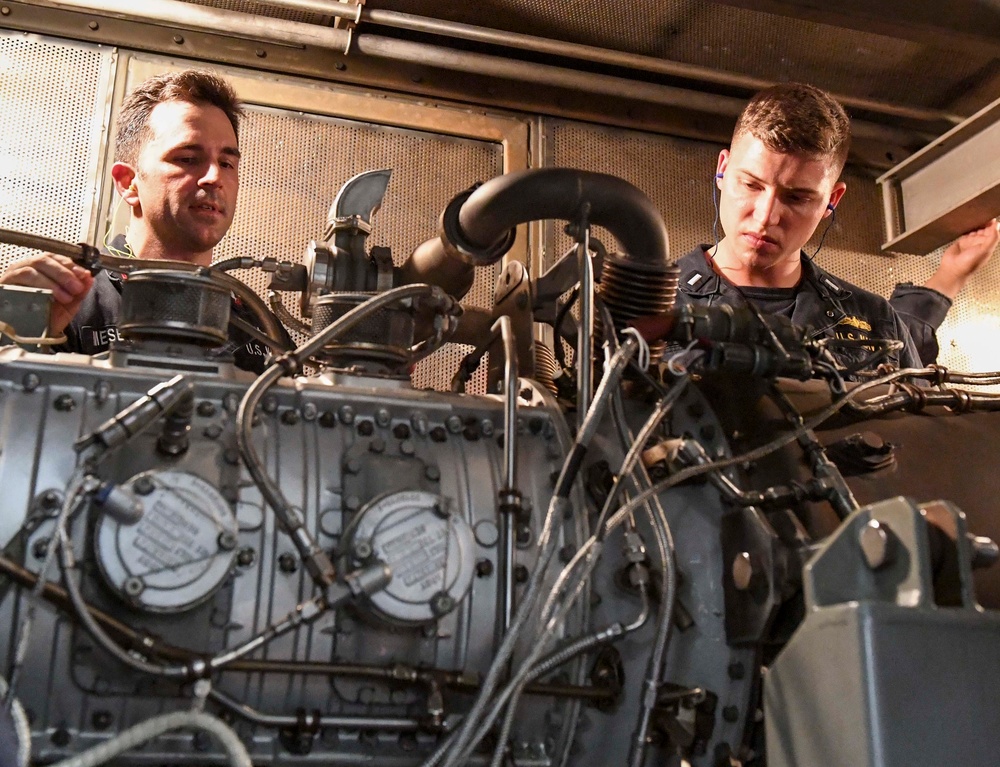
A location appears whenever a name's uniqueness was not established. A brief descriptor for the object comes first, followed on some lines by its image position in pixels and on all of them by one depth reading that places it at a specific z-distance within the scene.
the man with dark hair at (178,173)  2.34
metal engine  1.03
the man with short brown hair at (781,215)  2.51
